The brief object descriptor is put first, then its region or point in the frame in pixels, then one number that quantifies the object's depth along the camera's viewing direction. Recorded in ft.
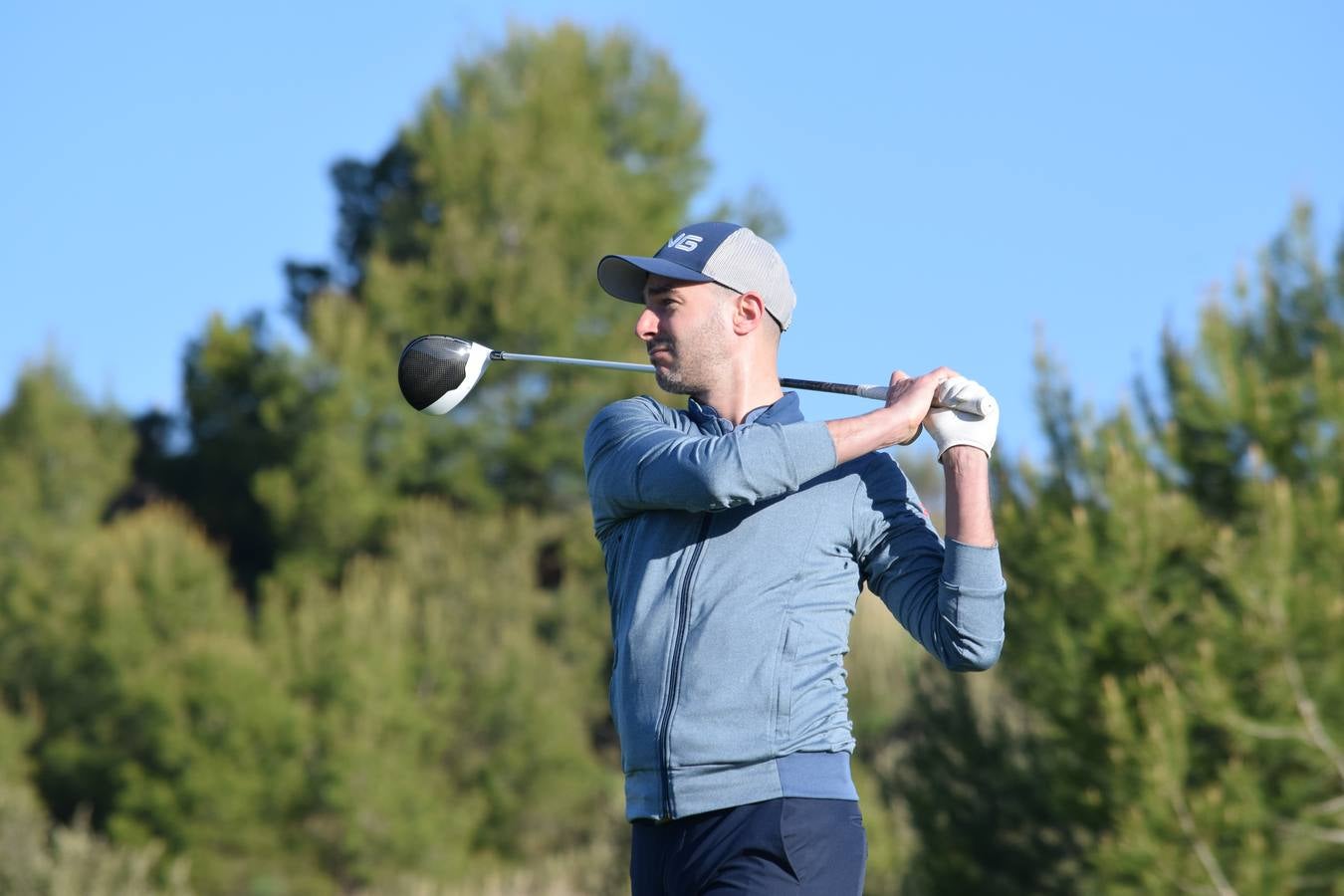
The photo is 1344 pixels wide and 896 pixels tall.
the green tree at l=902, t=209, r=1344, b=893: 89.30
